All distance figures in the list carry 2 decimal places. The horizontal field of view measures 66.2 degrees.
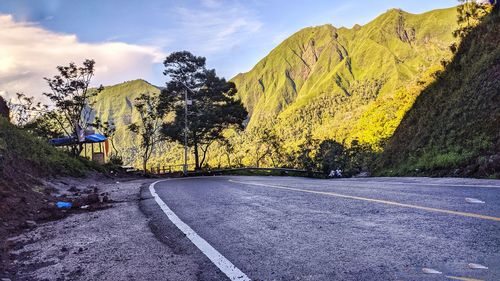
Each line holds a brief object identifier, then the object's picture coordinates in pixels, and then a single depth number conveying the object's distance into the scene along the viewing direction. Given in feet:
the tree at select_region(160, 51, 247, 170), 143.33
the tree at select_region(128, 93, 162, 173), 160.97
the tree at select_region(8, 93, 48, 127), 133.69
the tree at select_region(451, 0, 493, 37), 88.69
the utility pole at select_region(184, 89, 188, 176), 120.58
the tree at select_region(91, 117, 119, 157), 167.53
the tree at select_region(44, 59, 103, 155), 126.31
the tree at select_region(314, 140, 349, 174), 114.89
